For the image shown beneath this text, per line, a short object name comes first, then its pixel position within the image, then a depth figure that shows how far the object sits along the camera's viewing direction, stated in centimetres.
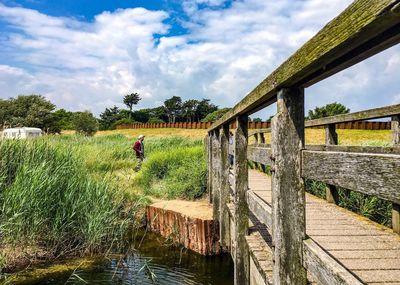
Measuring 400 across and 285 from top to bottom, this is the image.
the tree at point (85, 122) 5853
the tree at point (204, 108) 11356
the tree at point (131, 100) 12181
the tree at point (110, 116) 11306
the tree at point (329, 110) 6562
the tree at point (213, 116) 8294
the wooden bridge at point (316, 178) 128
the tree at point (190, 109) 11850
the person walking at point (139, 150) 1672
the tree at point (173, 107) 11900
